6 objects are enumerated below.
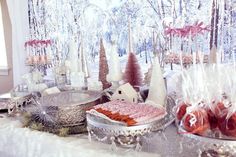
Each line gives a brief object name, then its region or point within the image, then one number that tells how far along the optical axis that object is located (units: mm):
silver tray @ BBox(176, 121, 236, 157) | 644
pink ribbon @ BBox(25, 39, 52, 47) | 1644
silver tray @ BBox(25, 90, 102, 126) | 1004
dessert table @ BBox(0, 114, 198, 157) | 820
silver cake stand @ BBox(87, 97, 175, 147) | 793
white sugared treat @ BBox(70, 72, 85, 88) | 1357
